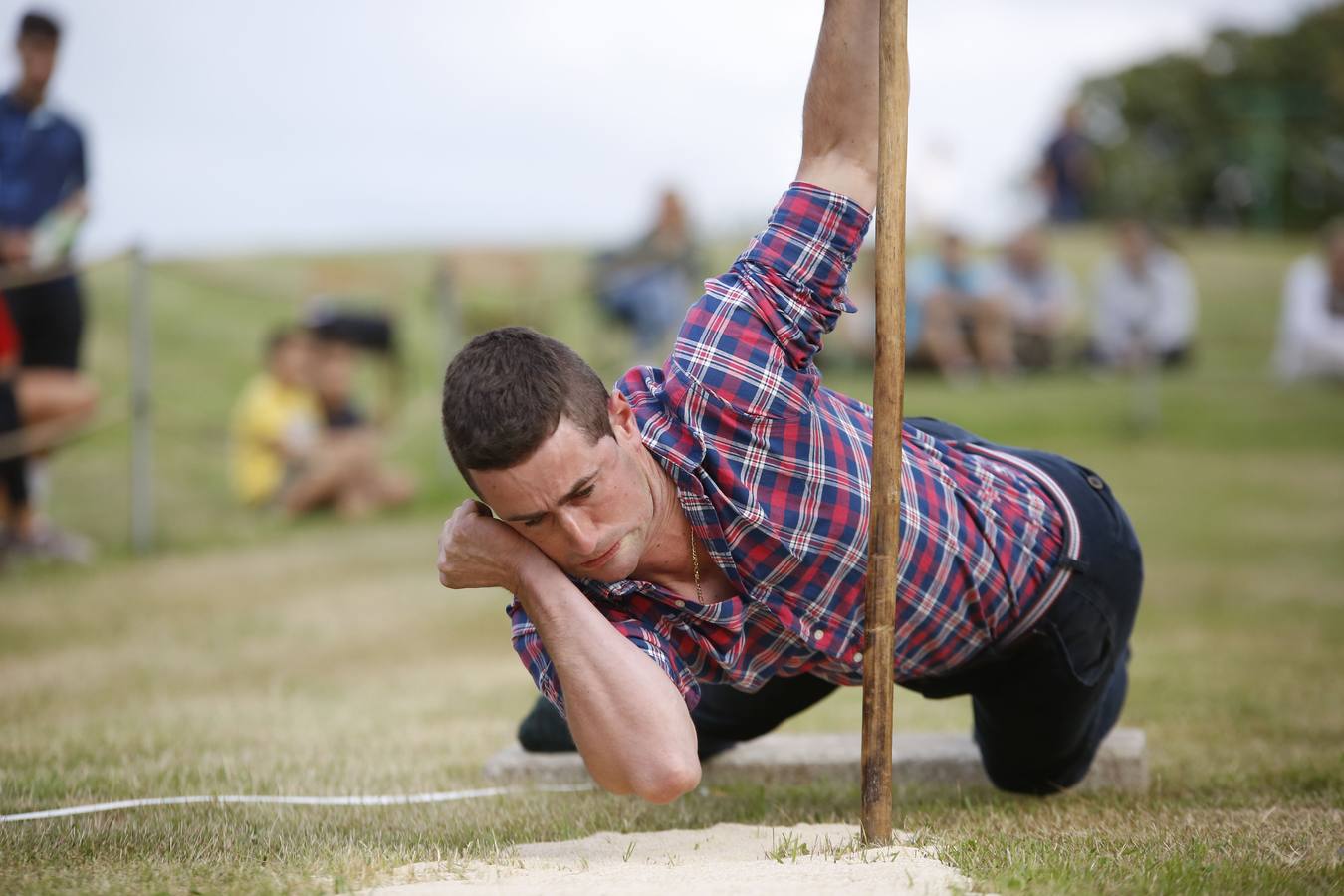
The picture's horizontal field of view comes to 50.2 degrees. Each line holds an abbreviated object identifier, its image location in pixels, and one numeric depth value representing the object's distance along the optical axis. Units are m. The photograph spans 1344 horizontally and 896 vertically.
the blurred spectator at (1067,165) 20.88
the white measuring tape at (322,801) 4.03
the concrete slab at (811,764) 4.86
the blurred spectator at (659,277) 14.18
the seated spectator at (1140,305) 16.22
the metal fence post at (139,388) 10.09
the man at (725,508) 3.34
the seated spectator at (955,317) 16.12
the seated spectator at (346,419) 11.73
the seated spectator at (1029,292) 16.64
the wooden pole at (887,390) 3.43
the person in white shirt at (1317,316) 14.83
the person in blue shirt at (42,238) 9.07
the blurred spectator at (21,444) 9.17
